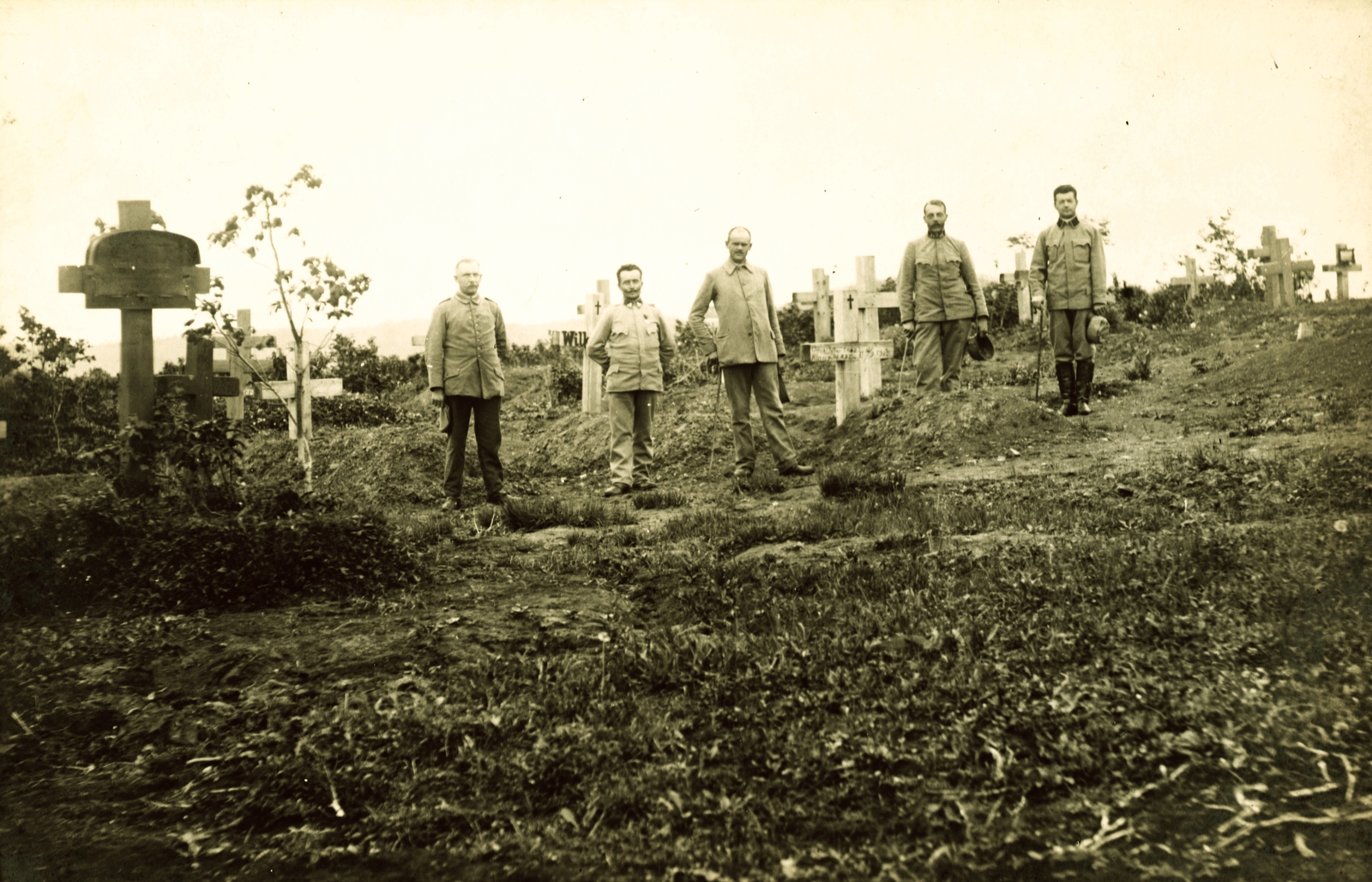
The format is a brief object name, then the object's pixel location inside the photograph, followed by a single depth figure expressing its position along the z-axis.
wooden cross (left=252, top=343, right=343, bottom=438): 10.77
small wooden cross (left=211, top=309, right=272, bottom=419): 13.38
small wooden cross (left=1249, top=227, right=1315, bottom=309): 19.69
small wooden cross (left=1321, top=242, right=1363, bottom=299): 20.83
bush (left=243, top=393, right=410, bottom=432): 17.09
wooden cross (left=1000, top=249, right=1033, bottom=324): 22.00
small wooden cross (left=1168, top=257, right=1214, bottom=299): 23.62
